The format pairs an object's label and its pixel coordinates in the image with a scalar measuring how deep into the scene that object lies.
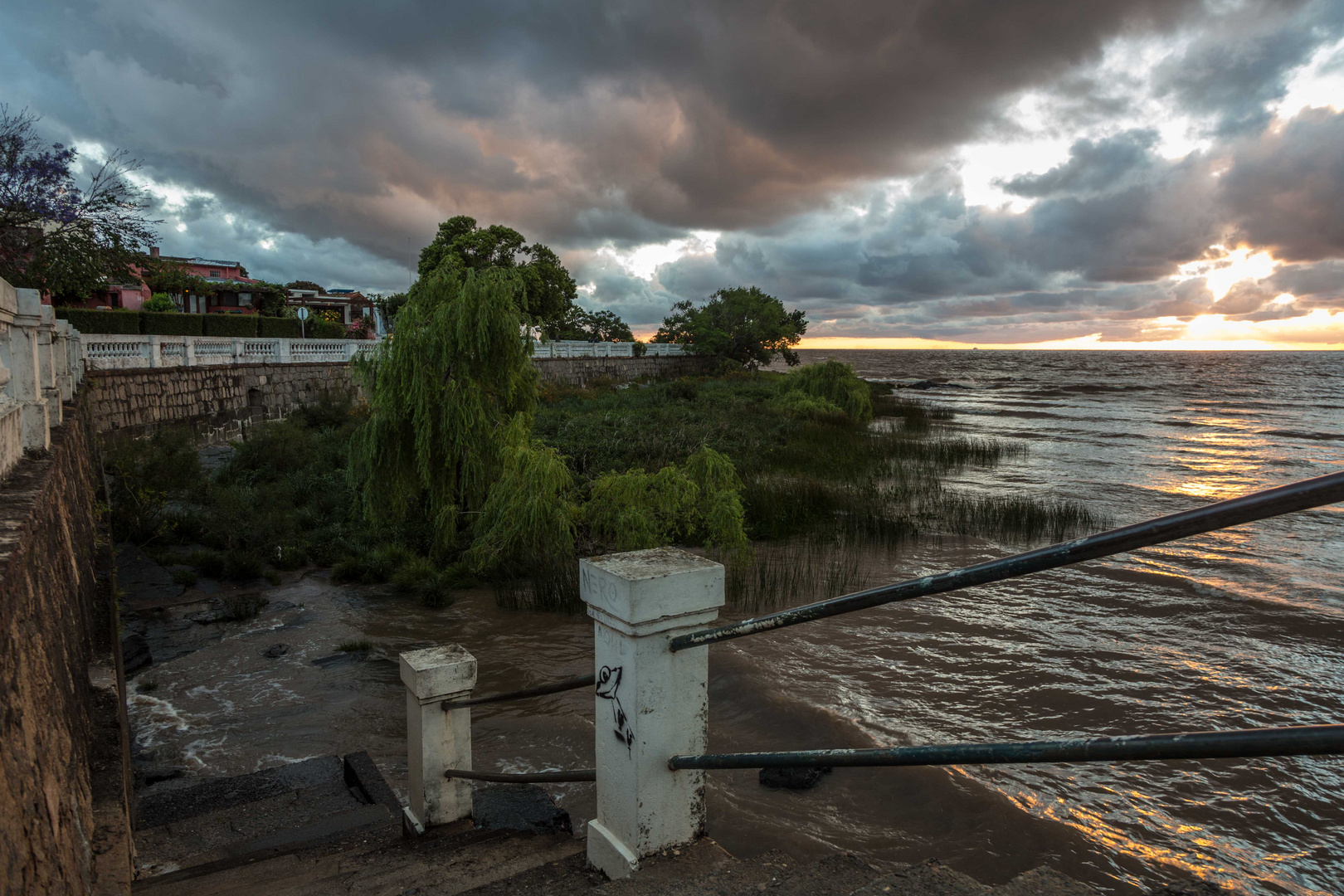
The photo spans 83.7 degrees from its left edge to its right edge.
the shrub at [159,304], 29.55
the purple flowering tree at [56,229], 14.87
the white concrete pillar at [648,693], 2.25
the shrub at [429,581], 8.97
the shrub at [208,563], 9.41
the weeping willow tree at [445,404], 9.74
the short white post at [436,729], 3.59
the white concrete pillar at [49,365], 6.43
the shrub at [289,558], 9.98
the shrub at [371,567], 9.58
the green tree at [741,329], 55.66
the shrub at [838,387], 27.16
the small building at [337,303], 52.28
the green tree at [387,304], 49.56
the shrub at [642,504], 8.64
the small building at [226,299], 42.22
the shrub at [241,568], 9.45
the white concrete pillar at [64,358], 8.36
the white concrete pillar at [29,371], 5.04
